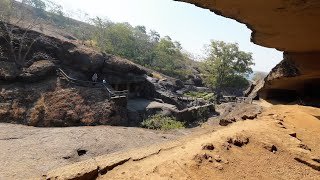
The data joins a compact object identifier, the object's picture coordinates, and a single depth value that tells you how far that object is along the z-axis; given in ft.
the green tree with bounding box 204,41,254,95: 101.27
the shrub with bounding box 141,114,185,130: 40.02
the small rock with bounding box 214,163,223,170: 9.53
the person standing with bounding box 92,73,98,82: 49.68
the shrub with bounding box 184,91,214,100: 93.18
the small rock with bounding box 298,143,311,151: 11.76
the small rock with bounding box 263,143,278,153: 11.20
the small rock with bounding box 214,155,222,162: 9.91
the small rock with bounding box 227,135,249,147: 11.31
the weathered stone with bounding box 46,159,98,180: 9.01
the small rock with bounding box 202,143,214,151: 10.53
